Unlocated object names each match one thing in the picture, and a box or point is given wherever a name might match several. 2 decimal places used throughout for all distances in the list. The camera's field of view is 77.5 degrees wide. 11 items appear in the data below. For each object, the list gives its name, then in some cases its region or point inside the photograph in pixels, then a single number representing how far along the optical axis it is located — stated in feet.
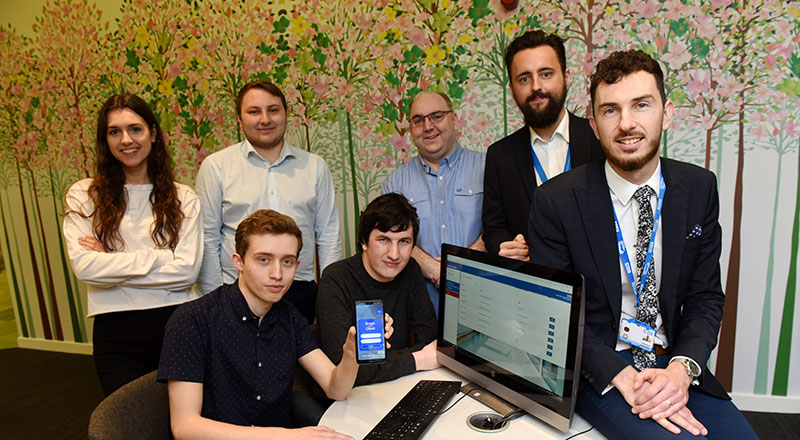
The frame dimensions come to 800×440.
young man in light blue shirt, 8.82
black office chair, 4.55
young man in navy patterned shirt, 5.29
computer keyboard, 4.63
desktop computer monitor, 4.36
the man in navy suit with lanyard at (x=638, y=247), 5.09
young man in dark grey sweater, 6.46
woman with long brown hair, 7.30
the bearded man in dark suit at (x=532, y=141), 7.26
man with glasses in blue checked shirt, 8.52
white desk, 4.63
